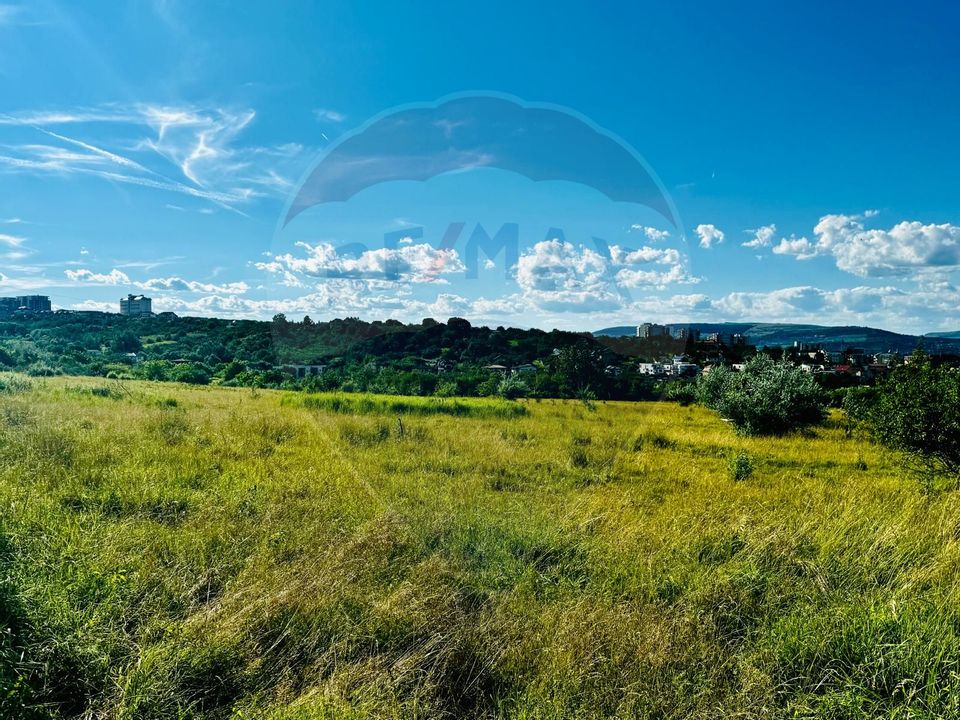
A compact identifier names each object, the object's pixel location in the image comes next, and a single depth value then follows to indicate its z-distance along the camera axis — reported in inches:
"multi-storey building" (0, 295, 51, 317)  980.6
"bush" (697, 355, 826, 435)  671.8
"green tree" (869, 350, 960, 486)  427.8
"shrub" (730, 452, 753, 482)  380.2
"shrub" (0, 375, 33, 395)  678.0
